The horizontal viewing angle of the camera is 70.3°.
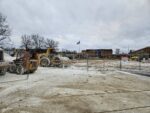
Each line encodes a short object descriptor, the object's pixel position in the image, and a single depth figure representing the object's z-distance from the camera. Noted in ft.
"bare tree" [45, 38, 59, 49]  140.55
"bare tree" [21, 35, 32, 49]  133.32
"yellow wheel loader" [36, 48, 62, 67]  42.85
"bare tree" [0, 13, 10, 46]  76.84
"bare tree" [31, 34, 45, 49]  139.39
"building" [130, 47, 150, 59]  127.44
